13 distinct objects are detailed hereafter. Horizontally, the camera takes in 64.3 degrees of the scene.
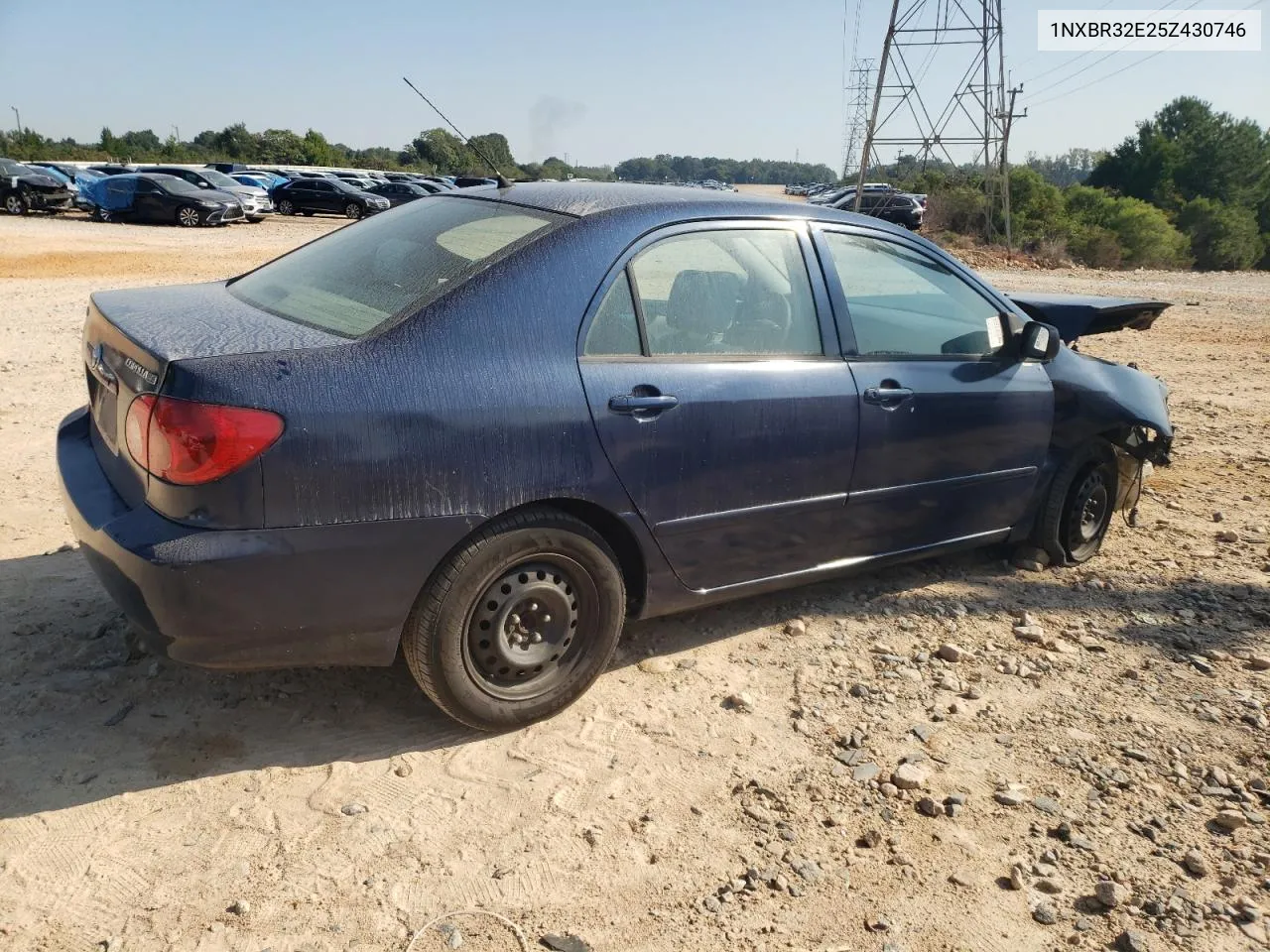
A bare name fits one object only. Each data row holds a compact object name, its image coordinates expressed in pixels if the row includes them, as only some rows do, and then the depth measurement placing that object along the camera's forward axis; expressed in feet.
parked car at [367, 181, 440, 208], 117.60
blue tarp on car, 90.53
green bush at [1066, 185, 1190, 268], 104.37
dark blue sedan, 8.68
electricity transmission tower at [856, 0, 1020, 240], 95.30
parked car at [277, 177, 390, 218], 113.19
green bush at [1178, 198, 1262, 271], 130.93
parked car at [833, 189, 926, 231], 108.78
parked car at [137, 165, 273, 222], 102.17
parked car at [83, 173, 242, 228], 90.53
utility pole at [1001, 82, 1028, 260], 98.48
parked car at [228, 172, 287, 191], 124.77
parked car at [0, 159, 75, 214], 94.79
